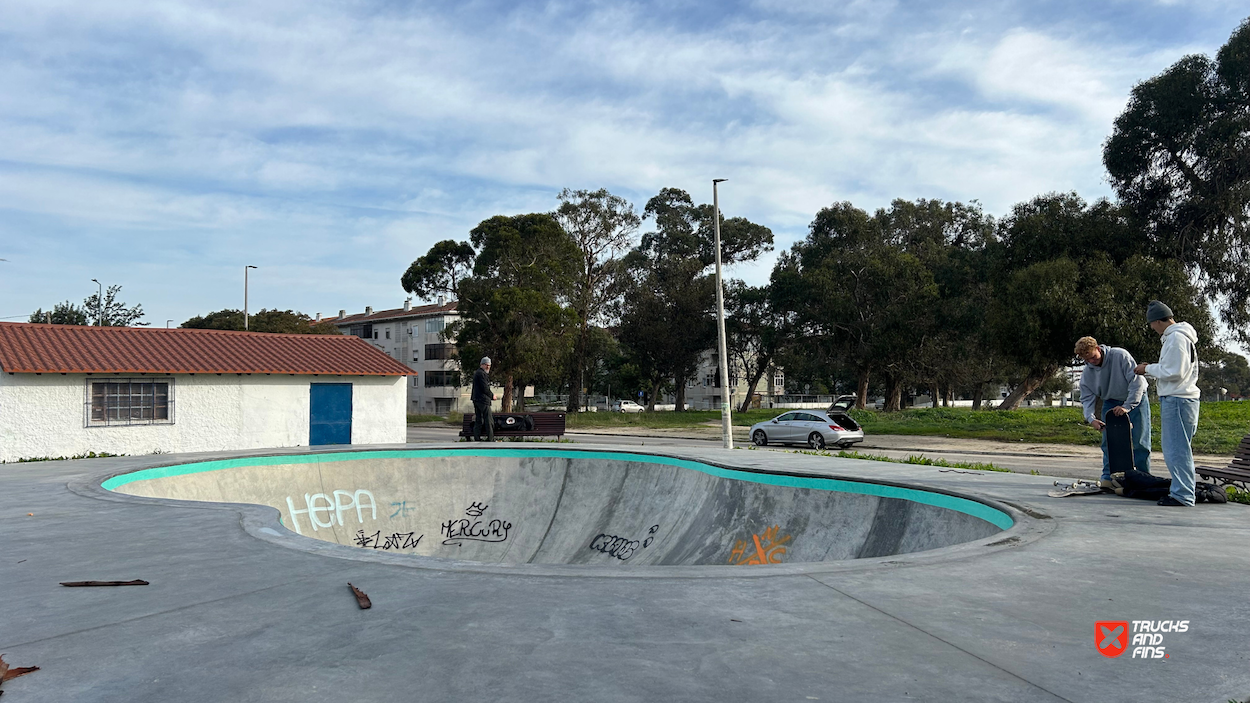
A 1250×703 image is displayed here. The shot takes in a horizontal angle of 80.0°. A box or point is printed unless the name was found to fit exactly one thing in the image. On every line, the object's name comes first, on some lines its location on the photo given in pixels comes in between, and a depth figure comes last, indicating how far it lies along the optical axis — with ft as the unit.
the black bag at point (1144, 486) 27.40
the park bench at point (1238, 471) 27.63
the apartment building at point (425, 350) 243.60
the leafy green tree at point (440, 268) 156.35
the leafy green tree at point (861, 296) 145.18
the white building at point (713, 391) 292.40
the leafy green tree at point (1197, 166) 91.91
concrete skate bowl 33.06
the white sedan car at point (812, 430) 81.56
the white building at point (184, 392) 55.93
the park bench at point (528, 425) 73.00
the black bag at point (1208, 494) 27.27
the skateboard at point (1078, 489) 29.53
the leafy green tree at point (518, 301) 140.56
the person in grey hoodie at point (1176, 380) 24.16
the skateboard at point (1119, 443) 28.07
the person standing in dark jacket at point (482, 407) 60.95
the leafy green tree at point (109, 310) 191.42
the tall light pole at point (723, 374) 63.41
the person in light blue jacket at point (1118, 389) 27.61
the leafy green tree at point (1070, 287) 88.17
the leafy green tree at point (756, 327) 175.83
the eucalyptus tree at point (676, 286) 186.09
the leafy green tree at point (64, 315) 184.14
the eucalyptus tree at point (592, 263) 171.12
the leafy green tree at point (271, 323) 213.66
